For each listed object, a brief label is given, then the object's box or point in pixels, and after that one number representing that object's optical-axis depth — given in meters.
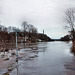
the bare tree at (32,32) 48.13
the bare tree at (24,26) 45.27
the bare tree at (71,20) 23.29
